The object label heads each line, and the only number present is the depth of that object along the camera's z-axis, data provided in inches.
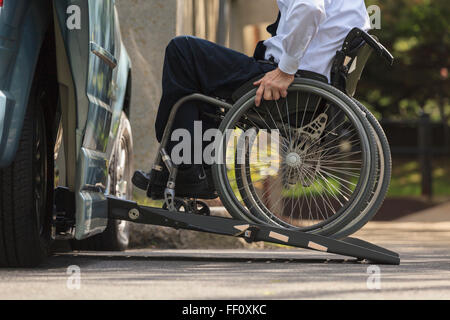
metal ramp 305.1
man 316.2
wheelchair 302.8
